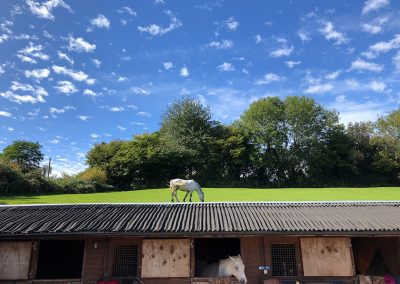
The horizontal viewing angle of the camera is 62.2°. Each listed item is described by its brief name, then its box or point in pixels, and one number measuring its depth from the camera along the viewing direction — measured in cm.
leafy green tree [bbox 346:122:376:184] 5161
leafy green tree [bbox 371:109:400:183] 5066
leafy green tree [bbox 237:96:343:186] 5200
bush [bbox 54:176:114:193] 3525
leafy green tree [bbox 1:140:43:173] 6646
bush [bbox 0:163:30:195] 3039
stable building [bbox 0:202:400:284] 1066
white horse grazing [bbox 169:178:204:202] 2073
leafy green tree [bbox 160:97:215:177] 4956
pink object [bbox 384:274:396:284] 1075
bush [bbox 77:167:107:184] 4088
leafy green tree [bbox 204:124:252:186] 5028
